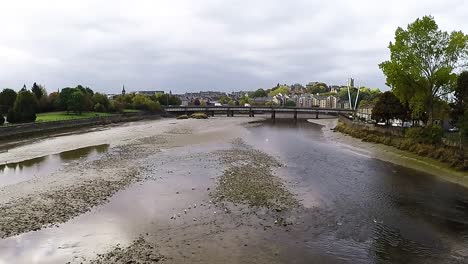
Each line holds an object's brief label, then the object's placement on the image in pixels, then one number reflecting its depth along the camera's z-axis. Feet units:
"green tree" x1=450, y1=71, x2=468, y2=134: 108.88
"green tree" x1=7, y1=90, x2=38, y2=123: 187.23
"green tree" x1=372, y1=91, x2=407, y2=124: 161.48
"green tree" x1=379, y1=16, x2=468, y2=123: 117.08
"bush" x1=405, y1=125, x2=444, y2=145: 113.29
